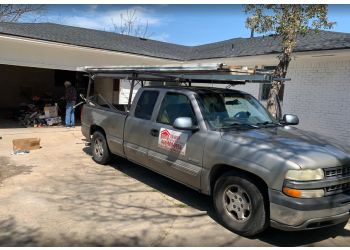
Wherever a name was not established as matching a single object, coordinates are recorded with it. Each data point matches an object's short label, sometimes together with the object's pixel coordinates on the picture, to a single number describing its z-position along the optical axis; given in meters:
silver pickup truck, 3.97
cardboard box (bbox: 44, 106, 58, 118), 13.99
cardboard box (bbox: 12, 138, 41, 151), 9.09
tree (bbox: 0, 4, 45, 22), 25.23
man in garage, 13.53
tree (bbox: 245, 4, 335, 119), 9.07
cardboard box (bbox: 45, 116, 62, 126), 13.89
